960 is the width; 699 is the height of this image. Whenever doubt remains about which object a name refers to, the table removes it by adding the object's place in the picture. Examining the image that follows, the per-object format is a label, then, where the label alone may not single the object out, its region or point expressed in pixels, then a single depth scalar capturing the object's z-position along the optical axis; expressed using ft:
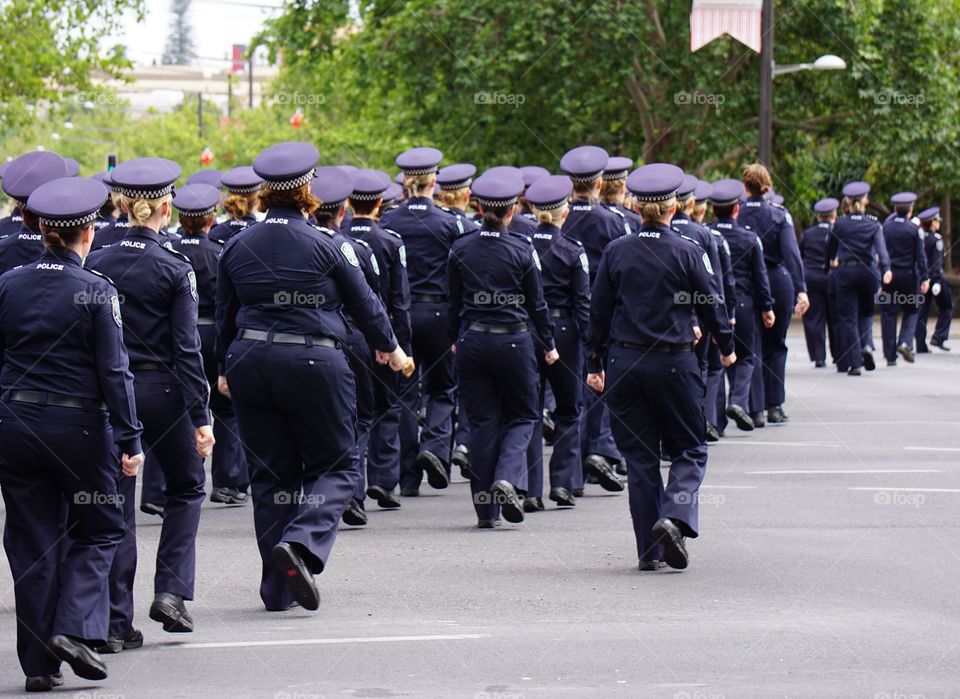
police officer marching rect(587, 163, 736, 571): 57.93
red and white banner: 172.90
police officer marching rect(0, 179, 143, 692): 41.64
